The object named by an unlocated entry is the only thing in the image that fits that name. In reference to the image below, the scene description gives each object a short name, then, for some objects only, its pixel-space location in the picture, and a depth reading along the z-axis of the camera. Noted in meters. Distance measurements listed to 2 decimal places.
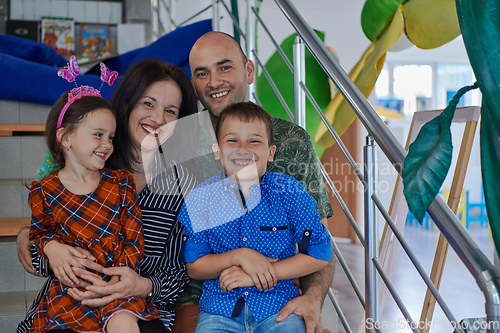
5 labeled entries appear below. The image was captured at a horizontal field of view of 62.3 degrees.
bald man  1.01
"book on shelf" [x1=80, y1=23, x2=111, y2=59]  4.52
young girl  0.96
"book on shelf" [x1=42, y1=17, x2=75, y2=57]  4.39
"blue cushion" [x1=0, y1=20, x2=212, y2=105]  1.92
